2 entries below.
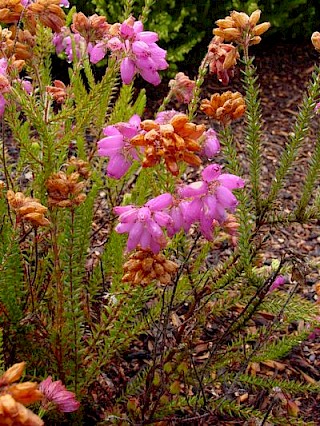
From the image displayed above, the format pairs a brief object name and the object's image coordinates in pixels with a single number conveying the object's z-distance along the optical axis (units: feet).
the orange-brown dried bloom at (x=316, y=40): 0.78
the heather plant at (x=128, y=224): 0.68
